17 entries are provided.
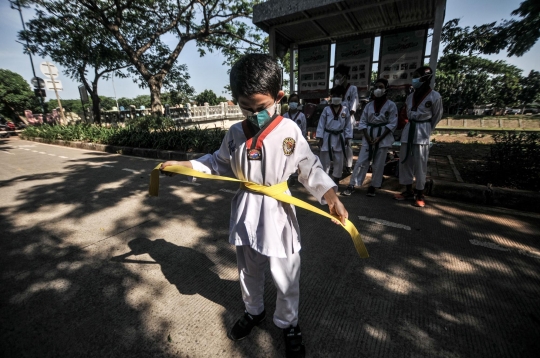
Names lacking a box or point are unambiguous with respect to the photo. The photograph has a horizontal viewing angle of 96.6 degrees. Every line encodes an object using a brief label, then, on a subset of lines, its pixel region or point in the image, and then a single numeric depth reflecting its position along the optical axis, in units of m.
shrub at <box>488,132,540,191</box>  3.69
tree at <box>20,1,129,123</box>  12.02
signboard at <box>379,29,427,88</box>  5.64
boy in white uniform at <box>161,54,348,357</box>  1.35
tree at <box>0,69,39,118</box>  24.92
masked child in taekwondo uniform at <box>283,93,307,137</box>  5.46
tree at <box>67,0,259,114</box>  11.12
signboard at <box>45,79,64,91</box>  12.56
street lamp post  10.83
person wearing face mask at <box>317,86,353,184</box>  4.25
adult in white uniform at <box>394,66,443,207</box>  3.55
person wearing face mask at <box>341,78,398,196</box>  3.92
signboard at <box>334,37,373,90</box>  6.33
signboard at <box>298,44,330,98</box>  6.87
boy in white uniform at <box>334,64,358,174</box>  4.48
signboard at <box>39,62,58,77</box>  12.14
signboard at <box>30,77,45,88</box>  14.77
